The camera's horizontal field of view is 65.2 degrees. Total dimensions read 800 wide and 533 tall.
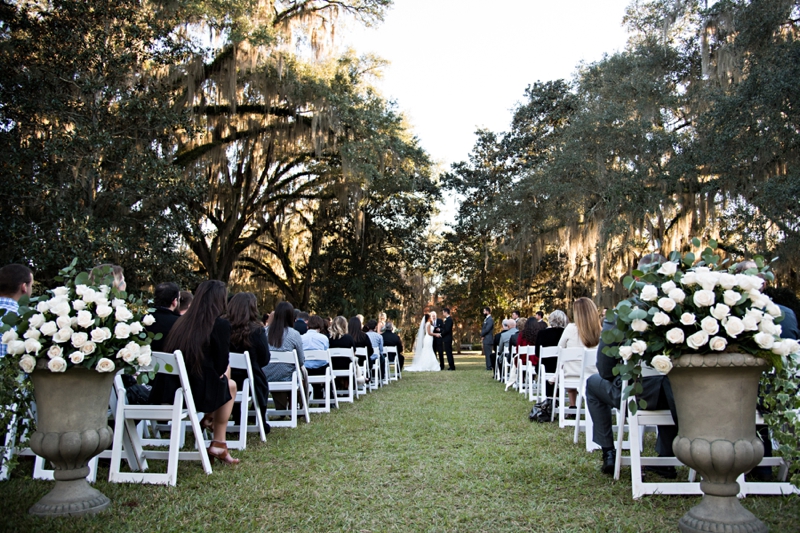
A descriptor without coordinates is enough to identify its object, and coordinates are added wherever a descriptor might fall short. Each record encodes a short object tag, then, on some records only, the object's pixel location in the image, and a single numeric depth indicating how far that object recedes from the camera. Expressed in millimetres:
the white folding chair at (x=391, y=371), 11745
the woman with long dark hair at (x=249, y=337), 5195
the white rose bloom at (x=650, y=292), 2600
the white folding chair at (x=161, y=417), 3627
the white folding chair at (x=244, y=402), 4812
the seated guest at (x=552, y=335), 7473
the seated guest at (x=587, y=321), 4953
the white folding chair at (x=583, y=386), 4621
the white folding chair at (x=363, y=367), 9031
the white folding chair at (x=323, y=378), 6805
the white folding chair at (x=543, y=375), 6812
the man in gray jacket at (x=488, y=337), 14445
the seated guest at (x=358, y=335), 9477
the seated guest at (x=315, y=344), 7344
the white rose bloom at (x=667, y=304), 2540
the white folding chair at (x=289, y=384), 5930
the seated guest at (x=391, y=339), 12594
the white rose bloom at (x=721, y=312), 2453
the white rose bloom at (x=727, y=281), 2512
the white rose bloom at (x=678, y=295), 2547
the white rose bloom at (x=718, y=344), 2402
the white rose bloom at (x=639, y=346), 2555
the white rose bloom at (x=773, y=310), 2486
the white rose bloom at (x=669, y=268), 2633
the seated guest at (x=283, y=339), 6168
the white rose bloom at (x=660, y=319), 2508
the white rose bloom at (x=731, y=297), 2471
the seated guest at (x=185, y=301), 5484
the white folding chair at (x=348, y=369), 7738
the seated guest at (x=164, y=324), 3970
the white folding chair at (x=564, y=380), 5398
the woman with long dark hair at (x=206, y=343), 3982
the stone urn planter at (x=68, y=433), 2840
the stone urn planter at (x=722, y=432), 2455
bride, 15531
